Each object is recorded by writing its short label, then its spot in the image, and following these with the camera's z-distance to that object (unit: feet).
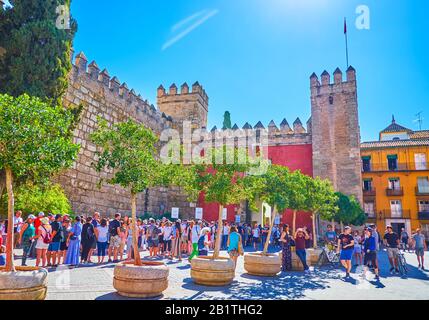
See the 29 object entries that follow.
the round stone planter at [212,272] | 22.85
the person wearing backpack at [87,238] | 29.89
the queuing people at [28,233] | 27.96
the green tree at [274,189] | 33.46
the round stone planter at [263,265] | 28.58
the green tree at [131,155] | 21.84
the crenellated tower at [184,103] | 84.94
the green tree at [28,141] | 16.21
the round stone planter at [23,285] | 14.38
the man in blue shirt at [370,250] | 31.30
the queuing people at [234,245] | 30.04
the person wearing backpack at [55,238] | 27.50
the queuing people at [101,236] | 31.19
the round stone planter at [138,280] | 18.30
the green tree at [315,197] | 42.75
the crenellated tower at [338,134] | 77.51
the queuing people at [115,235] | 33.32
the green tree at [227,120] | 93.71
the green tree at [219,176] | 26.89
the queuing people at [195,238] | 36.74
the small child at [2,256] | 21.15
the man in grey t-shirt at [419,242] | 37.29
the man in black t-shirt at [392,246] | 33.32
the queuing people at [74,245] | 28.14
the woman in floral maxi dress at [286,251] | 32.07
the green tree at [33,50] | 33.32
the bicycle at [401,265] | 32.89
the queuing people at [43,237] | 26.32
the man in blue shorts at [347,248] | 30.53
